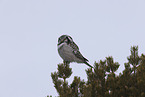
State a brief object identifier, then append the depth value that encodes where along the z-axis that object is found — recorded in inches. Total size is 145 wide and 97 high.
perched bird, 856.9
